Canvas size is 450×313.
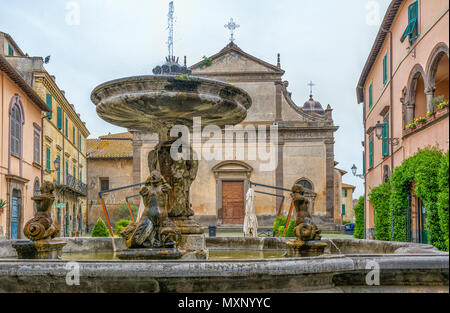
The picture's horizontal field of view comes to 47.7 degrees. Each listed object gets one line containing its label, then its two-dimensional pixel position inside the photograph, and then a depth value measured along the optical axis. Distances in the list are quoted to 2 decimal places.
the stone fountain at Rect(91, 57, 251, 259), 5.69
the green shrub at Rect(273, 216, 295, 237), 18.88
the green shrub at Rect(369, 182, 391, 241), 15.67
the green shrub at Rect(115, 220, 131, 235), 18.89
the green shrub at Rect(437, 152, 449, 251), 9.49
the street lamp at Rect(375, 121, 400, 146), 17.34
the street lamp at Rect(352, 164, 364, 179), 24.71
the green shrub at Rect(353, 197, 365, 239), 19.59
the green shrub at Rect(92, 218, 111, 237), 13.23
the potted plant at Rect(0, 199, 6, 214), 19.00
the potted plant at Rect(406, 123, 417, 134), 15.09
